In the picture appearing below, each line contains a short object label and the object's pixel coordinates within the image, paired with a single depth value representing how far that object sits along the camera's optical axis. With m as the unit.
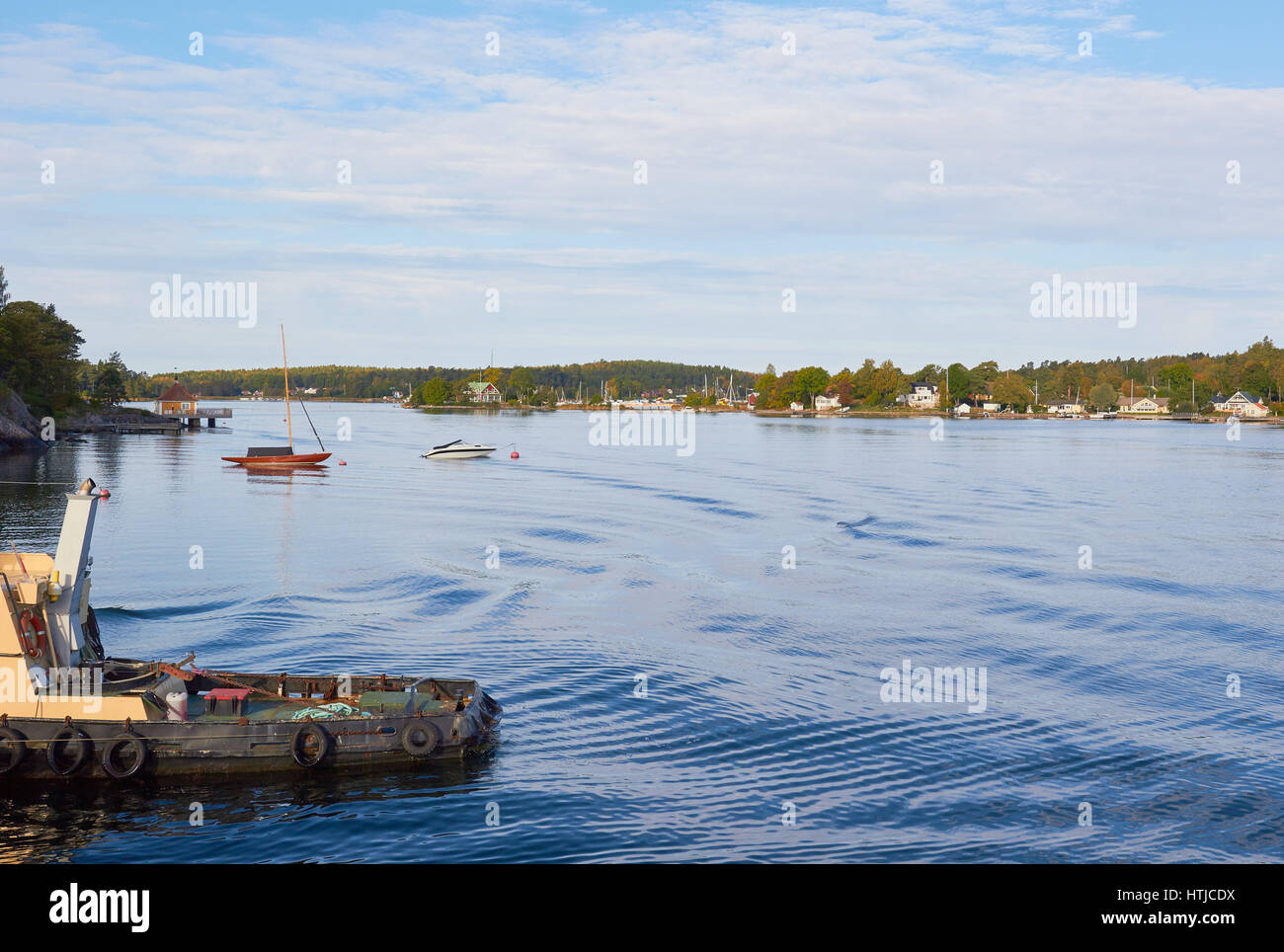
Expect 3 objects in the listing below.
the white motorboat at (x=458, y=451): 131.12
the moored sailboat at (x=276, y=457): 112.69
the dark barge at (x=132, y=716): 23.72
